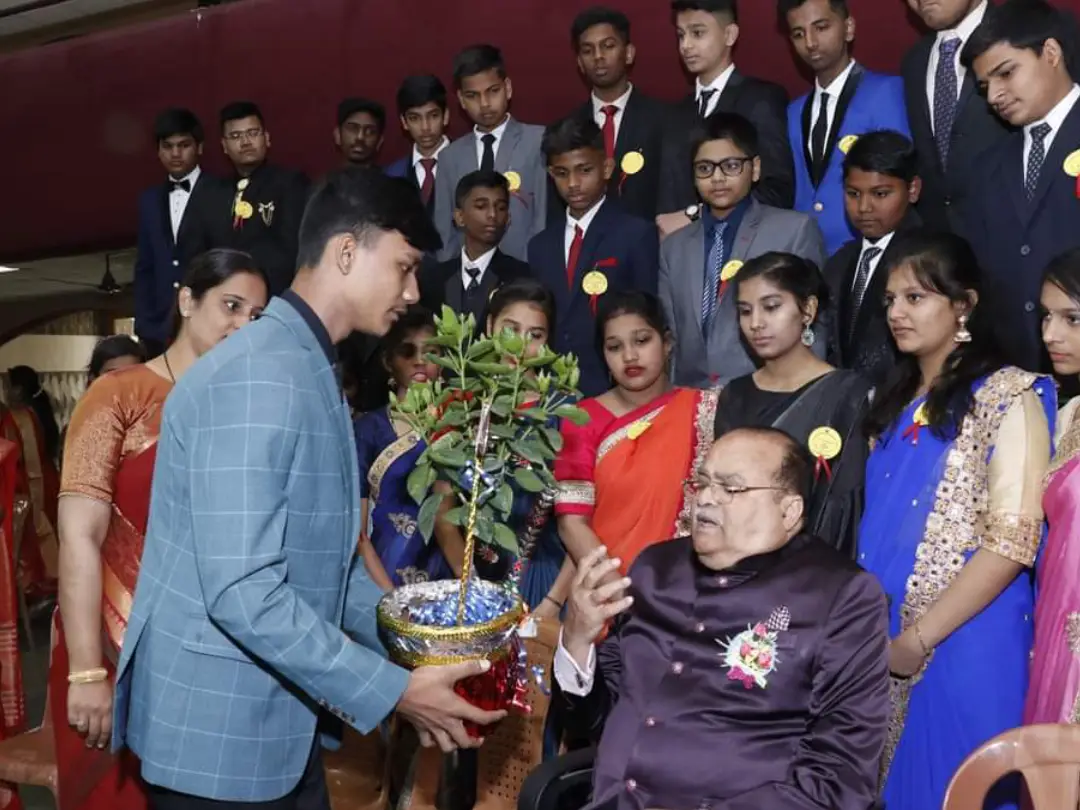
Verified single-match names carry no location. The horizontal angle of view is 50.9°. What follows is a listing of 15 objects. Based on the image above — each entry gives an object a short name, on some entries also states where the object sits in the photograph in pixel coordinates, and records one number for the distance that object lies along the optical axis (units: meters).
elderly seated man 1.65
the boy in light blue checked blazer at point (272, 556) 1.31
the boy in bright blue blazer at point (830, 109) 3.15
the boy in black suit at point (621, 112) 3.62
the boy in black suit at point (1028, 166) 2.53
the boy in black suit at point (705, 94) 3.35
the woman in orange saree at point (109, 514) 1.87
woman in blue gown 2.09
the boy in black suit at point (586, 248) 3.24
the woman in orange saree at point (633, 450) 2.67
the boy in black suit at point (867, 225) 2.79
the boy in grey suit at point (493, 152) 3.78
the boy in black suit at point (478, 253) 3.51
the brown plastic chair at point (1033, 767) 1.60
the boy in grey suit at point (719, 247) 2.91
